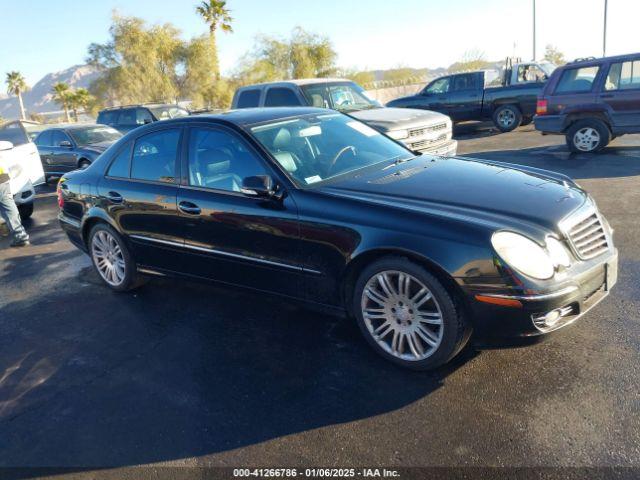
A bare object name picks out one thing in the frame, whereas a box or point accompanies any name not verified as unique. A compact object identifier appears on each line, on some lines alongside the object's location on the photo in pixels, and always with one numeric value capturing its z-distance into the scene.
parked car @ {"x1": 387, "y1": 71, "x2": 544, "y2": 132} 15.22
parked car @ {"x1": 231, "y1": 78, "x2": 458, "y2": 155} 8.62
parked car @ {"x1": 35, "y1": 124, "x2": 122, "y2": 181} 12.34
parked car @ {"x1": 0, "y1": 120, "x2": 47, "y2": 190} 8.74
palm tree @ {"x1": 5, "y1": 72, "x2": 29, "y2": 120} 57.78
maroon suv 9.70
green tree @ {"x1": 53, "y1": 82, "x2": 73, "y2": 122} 48.72
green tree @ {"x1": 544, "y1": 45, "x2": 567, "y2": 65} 47.93
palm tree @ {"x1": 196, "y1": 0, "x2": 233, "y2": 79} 42.88
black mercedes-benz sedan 3.03
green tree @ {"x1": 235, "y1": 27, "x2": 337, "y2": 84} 46.19
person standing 7.16
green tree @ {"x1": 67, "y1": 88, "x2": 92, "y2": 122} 47.16
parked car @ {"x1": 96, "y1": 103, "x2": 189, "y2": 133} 15.45
